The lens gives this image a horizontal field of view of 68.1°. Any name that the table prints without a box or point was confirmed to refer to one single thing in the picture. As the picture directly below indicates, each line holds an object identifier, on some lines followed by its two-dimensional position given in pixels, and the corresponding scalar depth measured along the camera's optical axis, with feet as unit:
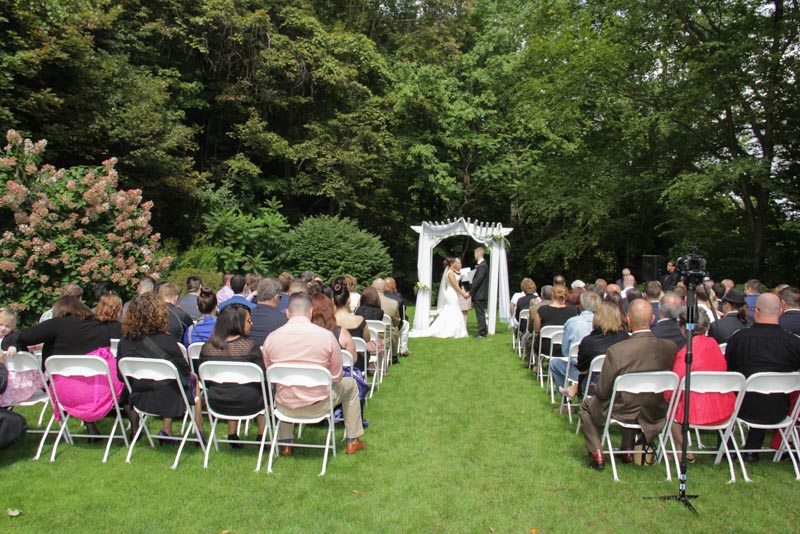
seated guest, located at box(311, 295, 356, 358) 18.85
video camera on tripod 14.30
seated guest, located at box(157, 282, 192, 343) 20.40
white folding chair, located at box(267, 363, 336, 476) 15.19
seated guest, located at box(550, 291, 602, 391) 21.29
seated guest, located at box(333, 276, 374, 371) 21.58
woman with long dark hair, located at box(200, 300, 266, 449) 15.65
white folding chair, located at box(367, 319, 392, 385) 25.23
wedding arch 44.50
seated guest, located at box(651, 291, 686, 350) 18.40
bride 42.04
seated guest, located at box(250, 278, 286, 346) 19.70
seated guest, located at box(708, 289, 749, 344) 21.43
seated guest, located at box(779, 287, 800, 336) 21.01
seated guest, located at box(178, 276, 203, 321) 24.74
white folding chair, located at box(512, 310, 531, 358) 32.64
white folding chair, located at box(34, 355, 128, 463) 15.61
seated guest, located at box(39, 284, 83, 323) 18.67
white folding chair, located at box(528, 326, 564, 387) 24.65
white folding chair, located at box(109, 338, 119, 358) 19.31
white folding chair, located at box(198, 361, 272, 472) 15.34
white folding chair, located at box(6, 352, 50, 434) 16.26
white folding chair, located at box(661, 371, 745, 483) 14.93
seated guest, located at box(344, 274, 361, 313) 30.22
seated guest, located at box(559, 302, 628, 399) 17.70
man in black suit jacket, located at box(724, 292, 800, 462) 15.43
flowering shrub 32.00
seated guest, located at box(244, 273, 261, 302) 29.17
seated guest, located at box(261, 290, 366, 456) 15.61
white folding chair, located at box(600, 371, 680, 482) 14.85
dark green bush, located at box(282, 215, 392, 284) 59.93
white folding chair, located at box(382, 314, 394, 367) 27.89
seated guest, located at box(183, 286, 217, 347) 20.40
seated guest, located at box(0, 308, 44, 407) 16.16
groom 41.55
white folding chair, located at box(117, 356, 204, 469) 15.37
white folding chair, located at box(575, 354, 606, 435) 17.29
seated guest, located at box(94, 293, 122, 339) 17.78
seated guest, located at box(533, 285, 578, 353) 26.99
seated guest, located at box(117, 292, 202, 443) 15.90
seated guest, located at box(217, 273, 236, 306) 29.27
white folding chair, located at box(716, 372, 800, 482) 14.94
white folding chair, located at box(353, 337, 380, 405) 20.97
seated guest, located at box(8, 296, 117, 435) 16.97
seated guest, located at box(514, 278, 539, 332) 34.01
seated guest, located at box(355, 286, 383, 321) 26.81
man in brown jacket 15.07
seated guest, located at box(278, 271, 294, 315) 28.81
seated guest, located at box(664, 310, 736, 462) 15.31
